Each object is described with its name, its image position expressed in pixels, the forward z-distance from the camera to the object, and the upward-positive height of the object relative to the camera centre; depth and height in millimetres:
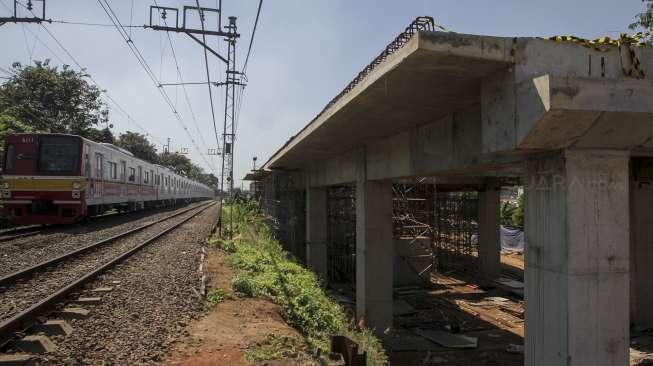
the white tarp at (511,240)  26641 -2571
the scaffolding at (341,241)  18469 -1905
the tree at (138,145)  62562 +6944
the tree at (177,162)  85725 +6682
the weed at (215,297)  7316 -1697
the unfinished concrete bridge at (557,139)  4172 +578
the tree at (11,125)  21070 +3366
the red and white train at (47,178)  15156 +539
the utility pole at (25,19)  13273 +5450
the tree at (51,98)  34141 +7490
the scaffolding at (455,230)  21388 -1684
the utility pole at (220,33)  13977 +5302
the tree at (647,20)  13900 +5488
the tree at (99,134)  37375 +5094
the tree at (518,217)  29875 -1374
